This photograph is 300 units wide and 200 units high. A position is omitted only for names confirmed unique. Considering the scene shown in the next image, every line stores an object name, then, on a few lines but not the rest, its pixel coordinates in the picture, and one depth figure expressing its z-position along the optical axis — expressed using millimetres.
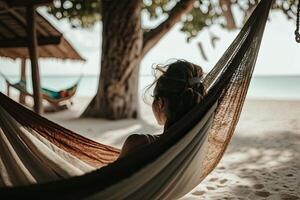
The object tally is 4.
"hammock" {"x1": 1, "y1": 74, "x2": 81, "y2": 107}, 8505
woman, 1551
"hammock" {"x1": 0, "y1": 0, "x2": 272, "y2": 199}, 1231
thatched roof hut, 4035
